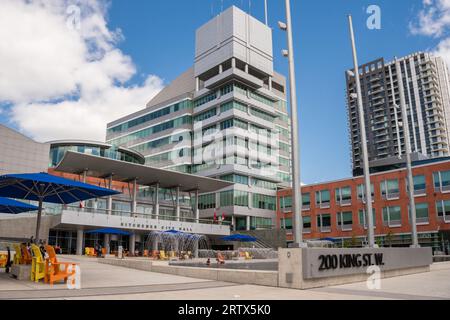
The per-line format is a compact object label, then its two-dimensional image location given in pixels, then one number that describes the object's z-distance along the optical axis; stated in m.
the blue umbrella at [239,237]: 49.69
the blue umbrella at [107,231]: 40.75
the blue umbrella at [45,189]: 14.36
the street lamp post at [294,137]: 13.84
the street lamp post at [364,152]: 18.94
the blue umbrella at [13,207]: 19.78
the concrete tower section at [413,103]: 139.38
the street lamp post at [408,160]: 23.03
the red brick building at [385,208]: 50.59
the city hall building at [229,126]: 72.44
